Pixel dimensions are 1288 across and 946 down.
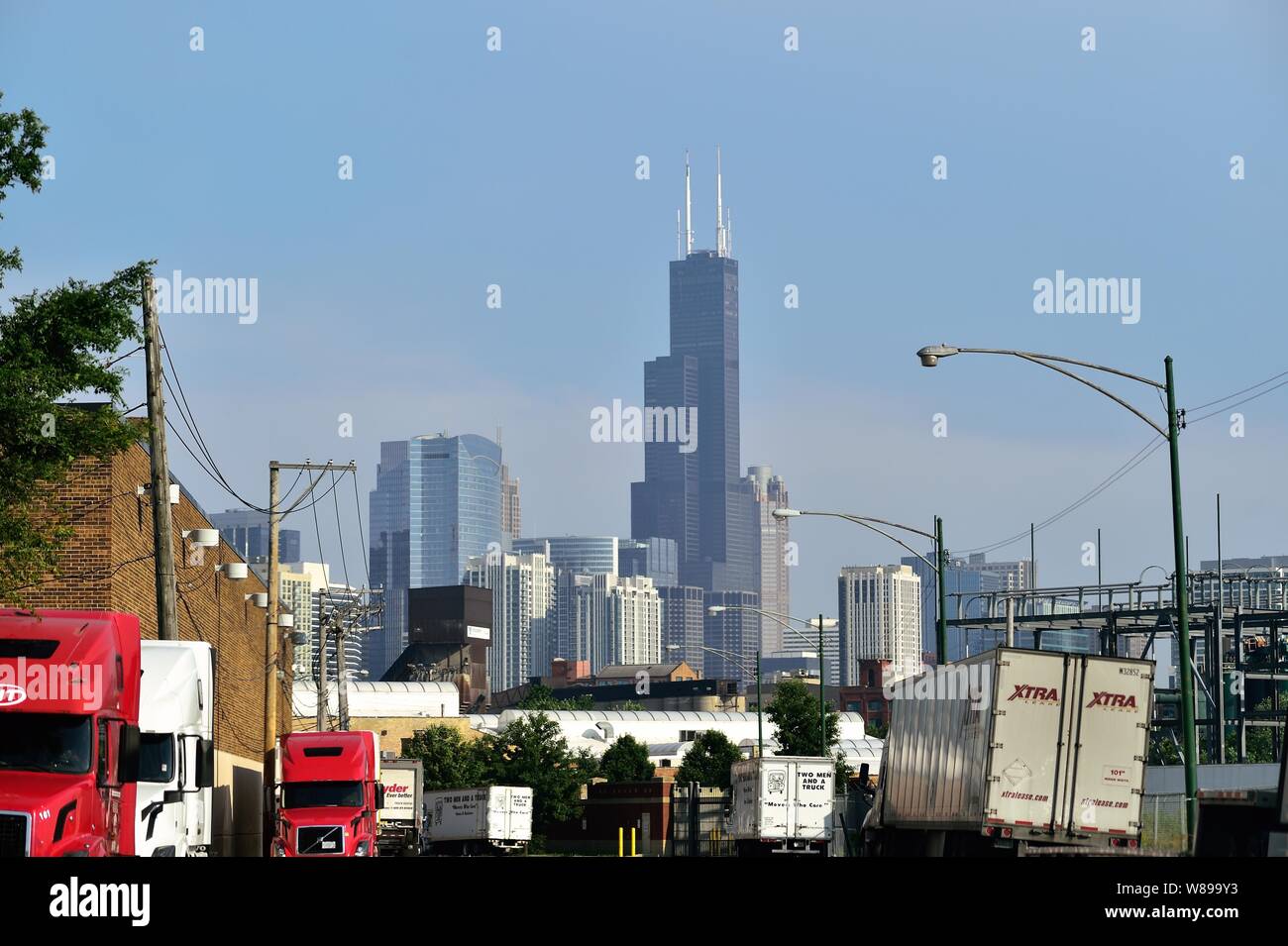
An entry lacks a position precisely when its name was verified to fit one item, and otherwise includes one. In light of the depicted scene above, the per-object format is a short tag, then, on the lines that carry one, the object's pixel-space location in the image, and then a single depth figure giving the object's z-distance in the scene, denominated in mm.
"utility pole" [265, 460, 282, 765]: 52156
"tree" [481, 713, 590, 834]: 123438
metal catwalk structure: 76875
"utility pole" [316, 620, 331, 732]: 70038
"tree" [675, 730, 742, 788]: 125000
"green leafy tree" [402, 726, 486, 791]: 127875
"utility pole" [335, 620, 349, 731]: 76500
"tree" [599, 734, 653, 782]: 143500
